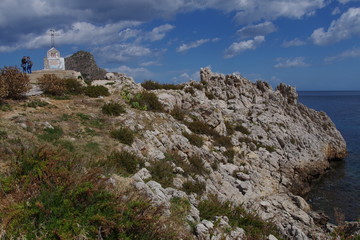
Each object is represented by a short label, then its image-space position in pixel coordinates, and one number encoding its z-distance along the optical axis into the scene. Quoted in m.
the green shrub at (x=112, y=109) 15.91
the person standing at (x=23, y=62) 23.97
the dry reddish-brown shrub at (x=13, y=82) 14.47
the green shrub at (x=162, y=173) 10.14
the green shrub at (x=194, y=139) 17.34
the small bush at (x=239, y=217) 8.50
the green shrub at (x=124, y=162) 9.78
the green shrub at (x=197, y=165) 13.65
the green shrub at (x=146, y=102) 18.68
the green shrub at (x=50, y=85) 17.47
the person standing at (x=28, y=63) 24.32
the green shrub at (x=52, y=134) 11.00
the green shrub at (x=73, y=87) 19.04
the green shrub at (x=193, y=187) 10.90
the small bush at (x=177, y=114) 20.39
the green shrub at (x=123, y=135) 12.88
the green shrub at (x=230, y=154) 18.41
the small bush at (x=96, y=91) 19.03
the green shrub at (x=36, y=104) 14.36
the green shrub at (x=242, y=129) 23.66
